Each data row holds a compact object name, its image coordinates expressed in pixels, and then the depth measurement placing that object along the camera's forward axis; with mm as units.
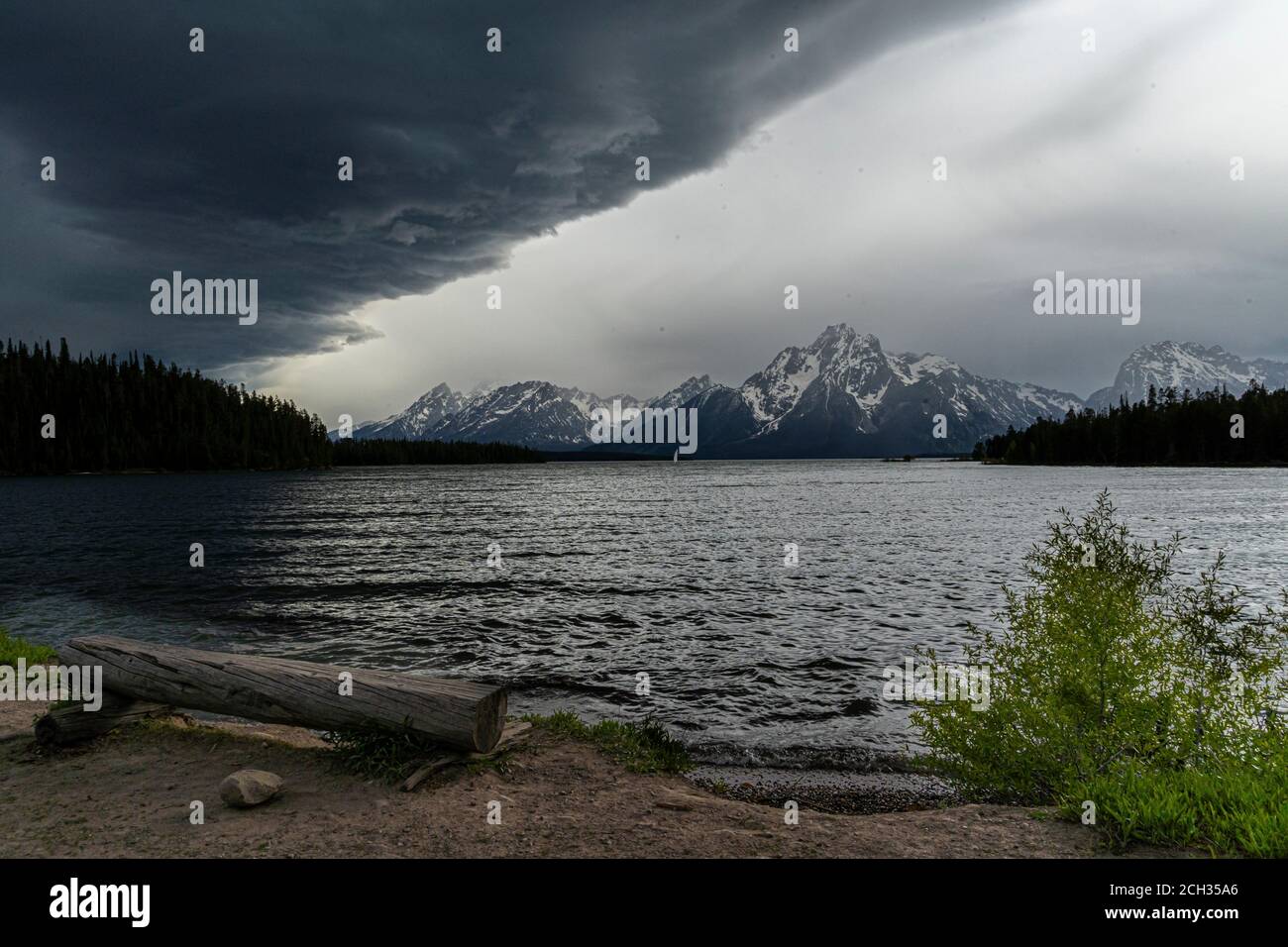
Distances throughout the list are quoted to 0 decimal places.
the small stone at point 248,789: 8656
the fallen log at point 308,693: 9594
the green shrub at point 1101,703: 9281
